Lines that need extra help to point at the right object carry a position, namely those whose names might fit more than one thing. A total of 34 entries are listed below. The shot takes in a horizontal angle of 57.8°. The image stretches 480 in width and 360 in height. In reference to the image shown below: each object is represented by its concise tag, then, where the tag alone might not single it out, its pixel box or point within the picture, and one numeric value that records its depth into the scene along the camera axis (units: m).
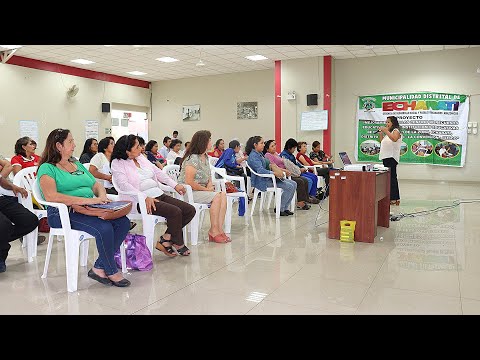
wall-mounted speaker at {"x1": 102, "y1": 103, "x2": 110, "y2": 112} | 12.31
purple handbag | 3.45
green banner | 9.98
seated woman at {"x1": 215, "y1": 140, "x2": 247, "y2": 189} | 6.87
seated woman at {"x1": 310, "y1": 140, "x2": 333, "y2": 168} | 8.38
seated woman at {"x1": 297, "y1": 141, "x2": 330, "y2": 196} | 7.61
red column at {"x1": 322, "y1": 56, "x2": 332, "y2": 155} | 10.38
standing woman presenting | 6.27
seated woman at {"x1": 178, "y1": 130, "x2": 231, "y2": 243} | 4.43
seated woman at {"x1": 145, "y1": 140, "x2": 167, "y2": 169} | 7.36
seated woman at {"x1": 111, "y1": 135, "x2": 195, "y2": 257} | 3.74
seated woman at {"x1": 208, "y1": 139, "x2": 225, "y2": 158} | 8.88
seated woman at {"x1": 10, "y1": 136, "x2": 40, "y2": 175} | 4.81
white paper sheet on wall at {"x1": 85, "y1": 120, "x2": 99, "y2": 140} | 11.98
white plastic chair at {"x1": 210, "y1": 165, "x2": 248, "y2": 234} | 4.78
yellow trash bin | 4.40
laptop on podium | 4.79
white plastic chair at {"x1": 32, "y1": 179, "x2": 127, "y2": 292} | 2.99
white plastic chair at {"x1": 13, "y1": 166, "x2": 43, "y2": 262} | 3.79
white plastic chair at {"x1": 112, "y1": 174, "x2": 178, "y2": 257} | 3.71
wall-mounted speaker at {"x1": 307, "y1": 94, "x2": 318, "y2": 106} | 10.39
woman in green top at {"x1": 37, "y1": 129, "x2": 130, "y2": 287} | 3.02
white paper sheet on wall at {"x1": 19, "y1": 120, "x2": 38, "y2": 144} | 10.30
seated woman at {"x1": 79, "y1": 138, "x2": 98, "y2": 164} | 5.57
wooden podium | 4.36
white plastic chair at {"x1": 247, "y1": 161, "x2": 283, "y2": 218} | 5.72
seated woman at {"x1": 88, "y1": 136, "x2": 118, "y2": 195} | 4.79
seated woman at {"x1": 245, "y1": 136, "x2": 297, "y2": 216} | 5.82
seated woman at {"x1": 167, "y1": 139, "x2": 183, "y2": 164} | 8.05
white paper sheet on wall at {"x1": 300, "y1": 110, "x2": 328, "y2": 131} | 10.45
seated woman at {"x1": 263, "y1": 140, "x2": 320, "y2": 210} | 6.46
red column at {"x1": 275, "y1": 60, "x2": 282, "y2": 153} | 10.86
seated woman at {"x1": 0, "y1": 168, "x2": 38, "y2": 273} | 3.35
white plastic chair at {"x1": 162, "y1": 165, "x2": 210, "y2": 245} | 4.27
